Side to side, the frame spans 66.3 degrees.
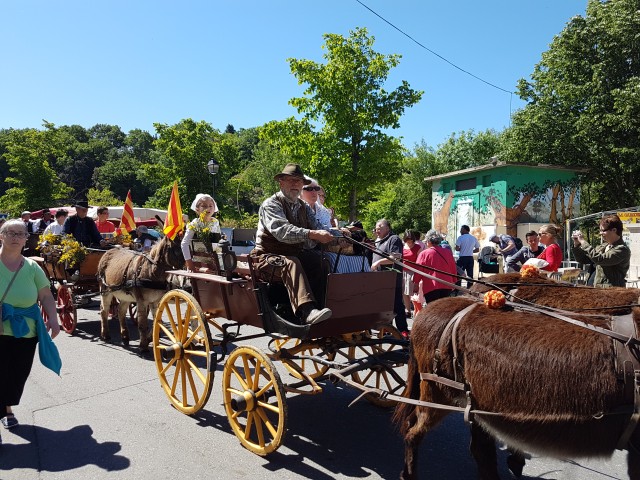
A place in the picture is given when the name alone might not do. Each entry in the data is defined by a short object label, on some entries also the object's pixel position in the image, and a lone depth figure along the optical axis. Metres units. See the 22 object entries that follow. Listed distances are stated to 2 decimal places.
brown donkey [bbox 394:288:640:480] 2.62
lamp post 19.99
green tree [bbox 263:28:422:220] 19.58
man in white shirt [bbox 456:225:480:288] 11.71
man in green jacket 5.12
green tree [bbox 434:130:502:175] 36.31
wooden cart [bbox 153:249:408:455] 4.10
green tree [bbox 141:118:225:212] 30.42
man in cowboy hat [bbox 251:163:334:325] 4.05
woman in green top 4.34
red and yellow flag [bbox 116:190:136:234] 11.59
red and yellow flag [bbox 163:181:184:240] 6.75
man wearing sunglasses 5.63
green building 19.28
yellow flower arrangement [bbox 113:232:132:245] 9.99
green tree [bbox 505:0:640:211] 20.34
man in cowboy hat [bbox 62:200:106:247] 9.12
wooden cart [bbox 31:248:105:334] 8.78
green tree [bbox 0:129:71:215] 30.34
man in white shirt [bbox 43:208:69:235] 10.41
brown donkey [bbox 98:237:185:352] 7.25
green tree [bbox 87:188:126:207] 47.06
